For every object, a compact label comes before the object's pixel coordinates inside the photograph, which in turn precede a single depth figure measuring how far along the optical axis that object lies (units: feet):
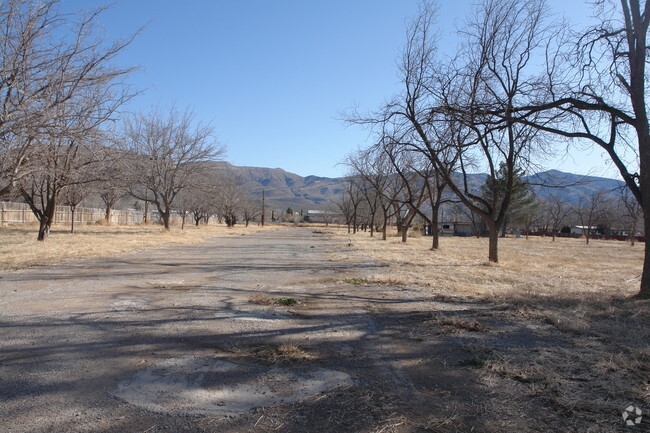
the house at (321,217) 395.73
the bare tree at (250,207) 233.96
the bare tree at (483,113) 32.86
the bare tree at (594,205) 163.53
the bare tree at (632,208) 134.88
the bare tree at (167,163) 96.22
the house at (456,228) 258.78
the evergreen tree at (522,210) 202.08
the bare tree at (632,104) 26.68
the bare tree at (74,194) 93.97
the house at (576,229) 403.01
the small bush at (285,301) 21.81
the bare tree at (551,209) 197.06
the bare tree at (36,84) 25.45
